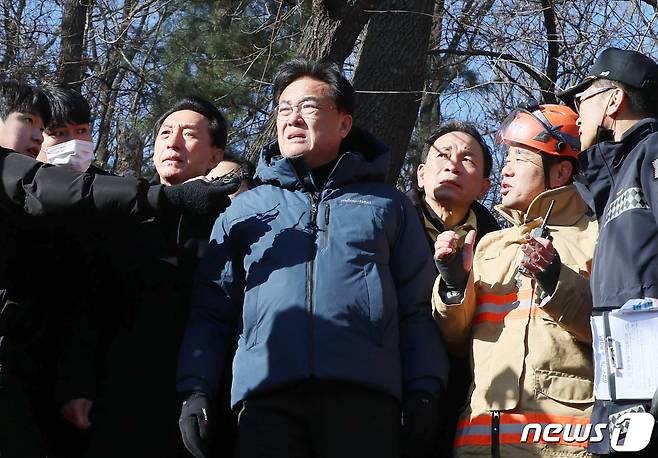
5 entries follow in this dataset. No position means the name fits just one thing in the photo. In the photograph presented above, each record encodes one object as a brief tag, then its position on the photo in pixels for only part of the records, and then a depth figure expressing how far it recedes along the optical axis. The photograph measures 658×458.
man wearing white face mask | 4.36
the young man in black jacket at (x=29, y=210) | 3.35
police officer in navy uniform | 3.19
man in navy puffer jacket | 3.35
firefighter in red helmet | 3.47
